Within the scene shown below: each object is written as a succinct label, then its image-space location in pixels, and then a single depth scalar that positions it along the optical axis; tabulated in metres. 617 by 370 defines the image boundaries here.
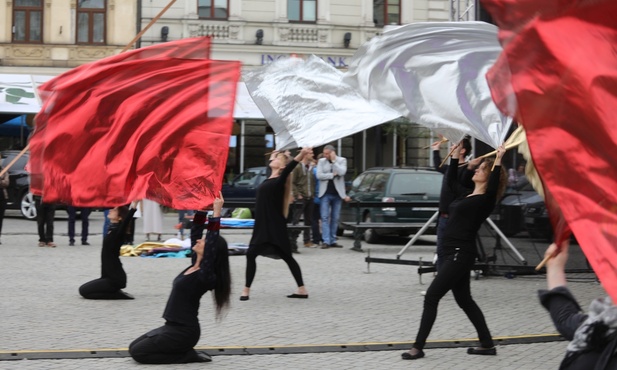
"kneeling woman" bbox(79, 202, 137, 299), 12.78
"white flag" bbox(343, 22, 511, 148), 9.65
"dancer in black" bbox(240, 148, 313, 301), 12.94
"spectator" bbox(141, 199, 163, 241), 21.28
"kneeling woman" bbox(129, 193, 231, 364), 8.85
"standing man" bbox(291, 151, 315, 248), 20.77
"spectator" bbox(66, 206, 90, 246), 19.97
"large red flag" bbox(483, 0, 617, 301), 4.38
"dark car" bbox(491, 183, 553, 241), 14.91
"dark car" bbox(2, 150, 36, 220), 27.34
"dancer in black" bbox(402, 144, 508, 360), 9.24
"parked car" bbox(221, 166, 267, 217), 29.86
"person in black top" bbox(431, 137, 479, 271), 11.42
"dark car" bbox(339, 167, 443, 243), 21.61
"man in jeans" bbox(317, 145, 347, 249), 21.02
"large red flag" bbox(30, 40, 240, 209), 9.37
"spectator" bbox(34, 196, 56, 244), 19.56
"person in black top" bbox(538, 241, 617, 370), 4.48
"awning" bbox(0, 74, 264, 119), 28.17
